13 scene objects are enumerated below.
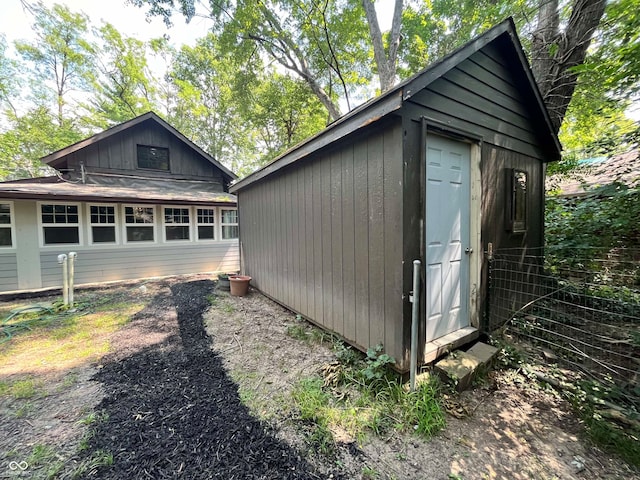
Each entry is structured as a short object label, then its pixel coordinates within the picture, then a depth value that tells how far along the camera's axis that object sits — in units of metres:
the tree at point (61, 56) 14.35
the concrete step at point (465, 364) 2.31
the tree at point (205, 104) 16.42
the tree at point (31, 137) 15.38
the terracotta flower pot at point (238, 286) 5.73
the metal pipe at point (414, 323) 2.15
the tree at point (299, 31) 8.82
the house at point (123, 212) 6.12
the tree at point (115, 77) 15.52
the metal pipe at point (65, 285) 4.79
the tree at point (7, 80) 14.85
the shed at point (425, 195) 2.31
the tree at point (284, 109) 12.52
